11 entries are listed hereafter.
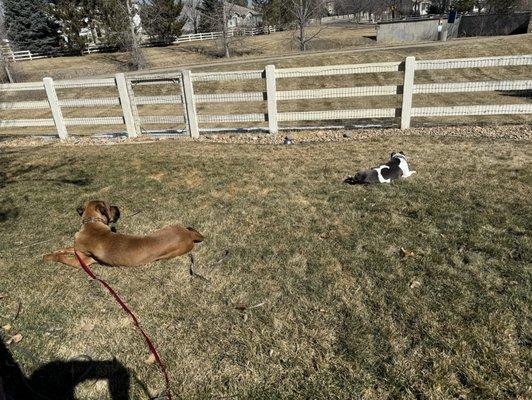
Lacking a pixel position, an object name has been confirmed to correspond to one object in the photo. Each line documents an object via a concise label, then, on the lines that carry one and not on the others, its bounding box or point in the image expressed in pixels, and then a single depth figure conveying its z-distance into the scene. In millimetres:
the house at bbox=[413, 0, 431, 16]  71125
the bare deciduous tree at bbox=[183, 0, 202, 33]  48375
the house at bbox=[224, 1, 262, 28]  66919
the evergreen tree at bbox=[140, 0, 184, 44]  37344
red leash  2664
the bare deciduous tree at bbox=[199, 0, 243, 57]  31225
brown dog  3705
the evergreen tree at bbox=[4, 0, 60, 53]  36688
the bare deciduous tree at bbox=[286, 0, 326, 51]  27344
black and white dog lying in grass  5258
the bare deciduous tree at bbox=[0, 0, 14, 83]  25219
